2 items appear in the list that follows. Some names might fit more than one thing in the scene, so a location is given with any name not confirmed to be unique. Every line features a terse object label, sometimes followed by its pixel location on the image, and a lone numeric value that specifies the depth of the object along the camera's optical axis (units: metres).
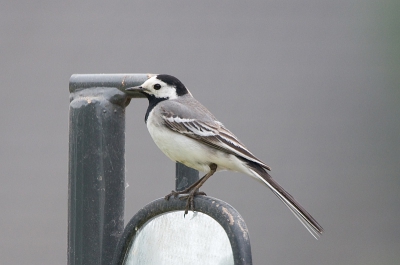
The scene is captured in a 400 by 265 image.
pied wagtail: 7.34
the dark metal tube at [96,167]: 6.00
